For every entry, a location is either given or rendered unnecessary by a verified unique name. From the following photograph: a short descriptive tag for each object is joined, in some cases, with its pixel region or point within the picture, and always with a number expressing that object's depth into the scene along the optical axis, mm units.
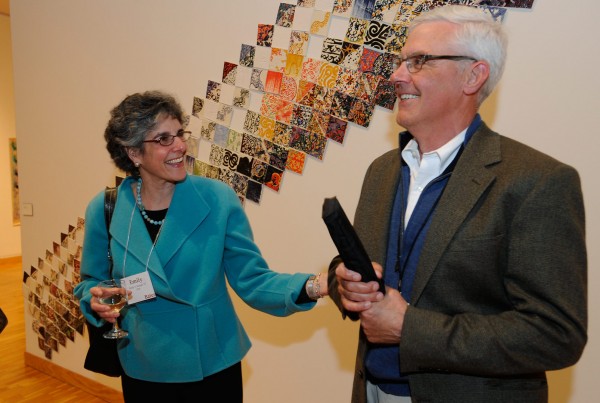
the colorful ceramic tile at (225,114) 2771
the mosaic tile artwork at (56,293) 3572
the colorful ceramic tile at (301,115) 2494
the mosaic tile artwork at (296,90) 2236
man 1091
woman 1848
